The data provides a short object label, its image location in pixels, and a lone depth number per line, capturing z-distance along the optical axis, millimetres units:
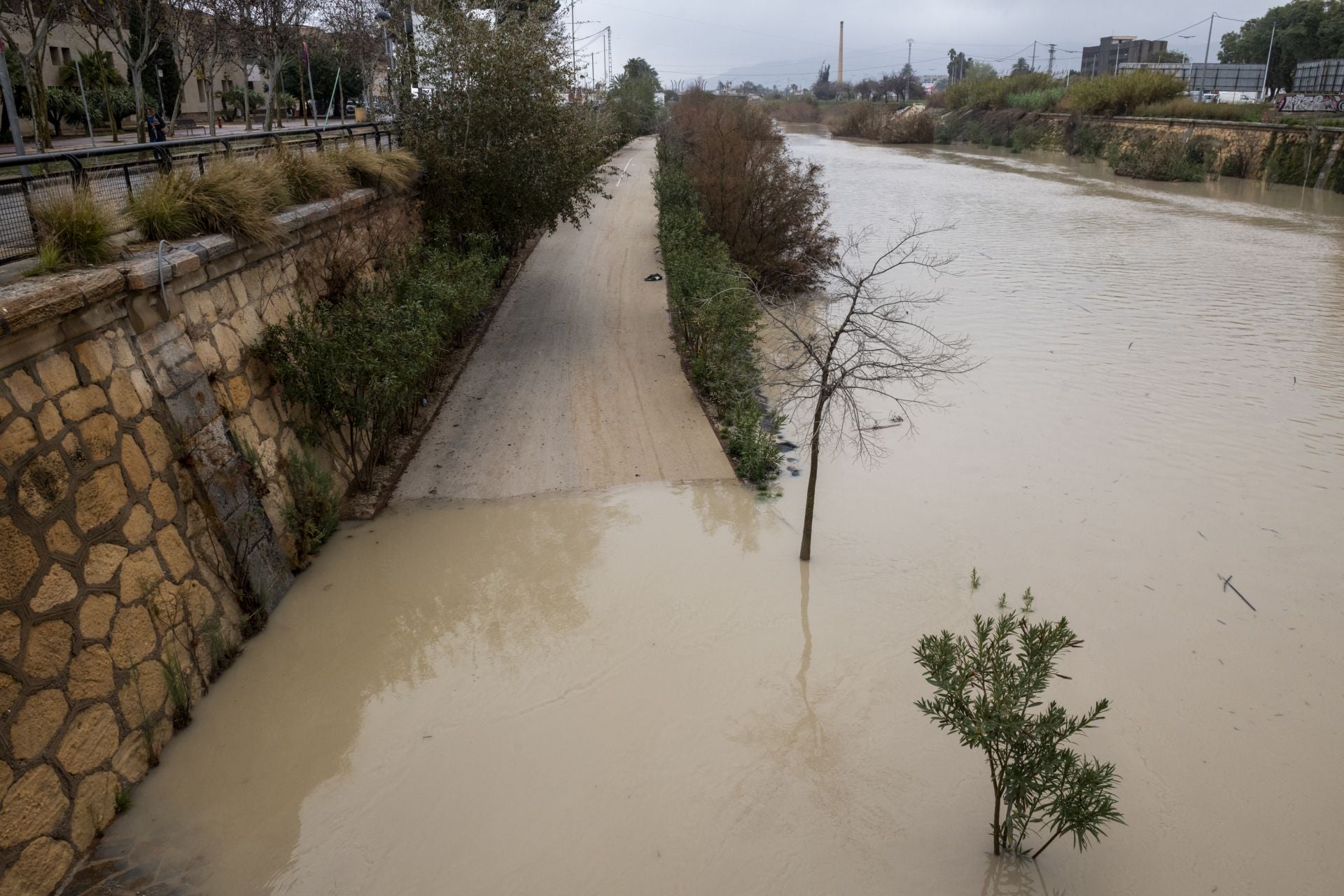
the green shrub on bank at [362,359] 8234
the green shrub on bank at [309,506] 7980
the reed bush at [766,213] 19438
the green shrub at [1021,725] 4586
